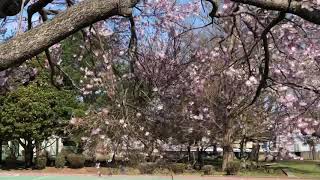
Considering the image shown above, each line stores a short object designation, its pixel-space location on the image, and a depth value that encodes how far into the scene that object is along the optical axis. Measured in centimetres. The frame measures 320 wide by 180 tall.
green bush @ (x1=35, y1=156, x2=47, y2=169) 2990
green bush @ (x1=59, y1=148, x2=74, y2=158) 3196
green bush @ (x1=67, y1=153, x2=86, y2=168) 3051
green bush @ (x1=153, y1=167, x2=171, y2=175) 2172
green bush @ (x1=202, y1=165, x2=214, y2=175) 2441
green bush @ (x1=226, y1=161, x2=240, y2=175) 2386
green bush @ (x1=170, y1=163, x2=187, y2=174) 2276
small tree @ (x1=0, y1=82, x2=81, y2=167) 2855
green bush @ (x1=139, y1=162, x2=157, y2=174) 1646
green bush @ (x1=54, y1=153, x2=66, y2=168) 3062
